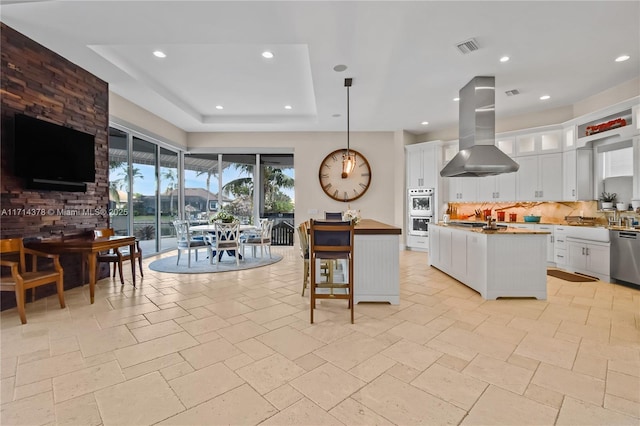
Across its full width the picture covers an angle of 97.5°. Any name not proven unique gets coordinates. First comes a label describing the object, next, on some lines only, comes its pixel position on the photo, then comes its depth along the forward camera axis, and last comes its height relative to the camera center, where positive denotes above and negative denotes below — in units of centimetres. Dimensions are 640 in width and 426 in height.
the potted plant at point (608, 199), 459 +16
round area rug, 486 -103
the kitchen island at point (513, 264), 341 -67
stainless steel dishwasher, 380 -67
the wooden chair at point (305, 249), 344 -49
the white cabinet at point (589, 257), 418 -77
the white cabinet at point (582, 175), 496 +60
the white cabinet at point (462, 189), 627 +46
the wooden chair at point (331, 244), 272 -34
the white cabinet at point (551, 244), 509 -65
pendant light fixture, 459 +75
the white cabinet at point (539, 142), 533 +132
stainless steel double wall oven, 670 +1
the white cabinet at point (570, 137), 500 +131
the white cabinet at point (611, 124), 411 +135
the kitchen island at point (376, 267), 323 -67
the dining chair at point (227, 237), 492 -48
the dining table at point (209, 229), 510 -35
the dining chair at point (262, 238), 553 -57
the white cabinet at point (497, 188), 578 +45
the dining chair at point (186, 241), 502 -57
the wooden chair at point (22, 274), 270 -66
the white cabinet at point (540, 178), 530 +61
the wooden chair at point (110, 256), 398 -66
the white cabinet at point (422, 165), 666 +109
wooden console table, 321 -42
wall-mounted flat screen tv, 314 +73
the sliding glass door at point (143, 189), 526 +45
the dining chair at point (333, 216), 555 -13
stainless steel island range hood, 403 +111
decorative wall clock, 720 +80
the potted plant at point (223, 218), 527 -15
